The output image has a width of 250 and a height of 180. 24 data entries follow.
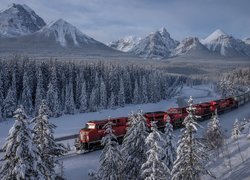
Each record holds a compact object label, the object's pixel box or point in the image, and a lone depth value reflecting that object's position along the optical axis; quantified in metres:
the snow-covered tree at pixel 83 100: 111.11
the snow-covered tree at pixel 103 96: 119.01
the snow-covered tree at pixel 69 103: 106.62
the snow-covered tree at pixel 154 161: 27.77
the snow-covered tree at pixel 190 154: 28.98
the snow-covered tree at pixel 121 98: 125.75
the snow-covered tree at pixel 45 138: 29.38
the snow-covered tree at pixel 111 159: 34.44
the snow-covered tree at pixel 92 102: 112.94
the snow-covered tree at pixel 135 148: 33.03
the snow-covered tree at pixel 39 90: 98.44
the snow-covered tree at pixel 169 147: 36.72
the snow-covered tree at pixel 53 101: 101.12
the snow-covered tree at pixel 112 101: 121.12
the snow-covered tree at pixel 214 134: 52.68
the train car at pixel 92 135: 50.00
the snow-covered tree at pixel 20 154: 21.44
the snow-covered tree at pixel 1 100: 91.34
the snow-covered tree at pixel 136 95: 133.38
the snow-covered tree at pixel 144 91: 137.62
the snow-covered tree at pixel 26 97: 98.25
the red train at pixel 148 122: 50.25
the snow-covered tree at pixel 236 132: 62.58
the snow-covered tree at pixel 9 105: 92.50
